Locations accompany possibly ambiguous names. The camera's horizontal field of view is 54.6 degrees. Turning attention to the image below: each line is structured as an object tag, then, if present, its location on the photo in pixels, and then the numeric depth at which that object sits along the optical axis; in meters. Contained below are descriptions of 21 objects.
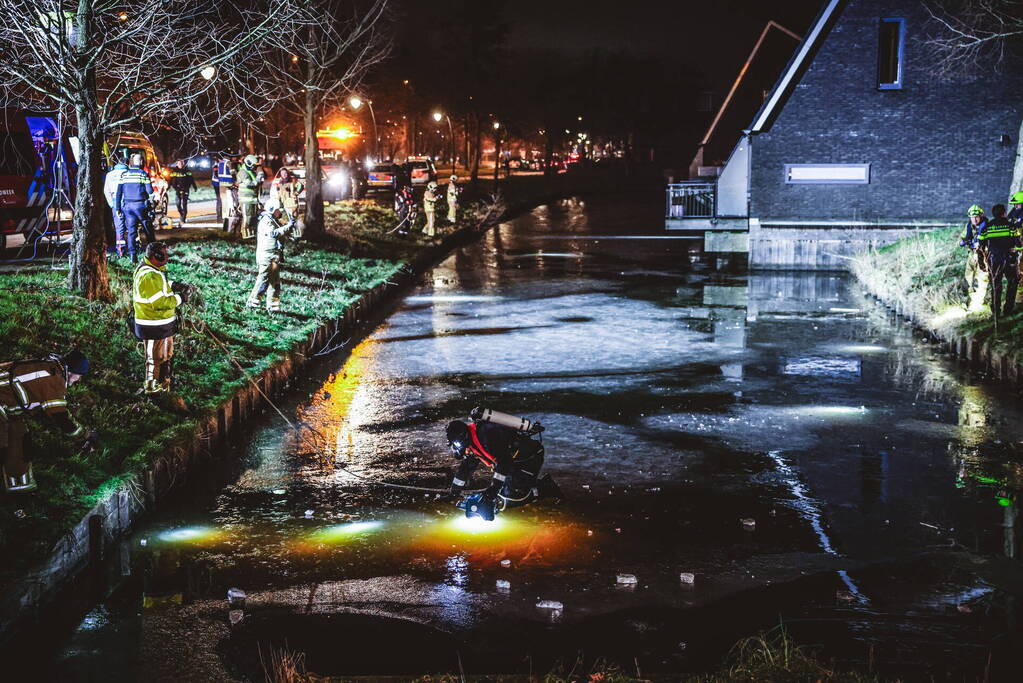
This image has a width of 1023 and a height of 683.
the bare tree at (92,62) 13.08
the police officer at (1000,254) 14.84
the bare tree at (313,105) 24.44
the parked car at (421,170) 53.09
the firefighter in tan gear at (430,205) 30.50
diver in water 7.59
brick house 28.39
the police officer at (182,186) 24.72
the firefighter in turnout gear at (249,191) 20.80
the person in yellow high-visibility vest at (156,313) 10.20
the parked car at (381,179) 49.03
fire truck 18.47
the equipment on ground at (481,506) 7.96
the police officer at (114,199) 17.23
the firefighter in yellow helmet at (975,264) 15.56
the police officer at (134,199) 16.31
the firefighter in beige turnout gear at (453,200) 34.62
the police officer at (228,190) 23.25
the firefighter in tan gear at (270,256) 16.12
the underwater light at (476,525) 8.05
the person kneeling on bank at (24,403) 7.18
